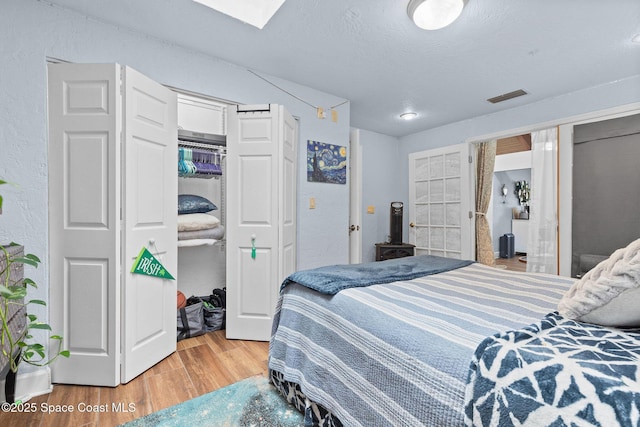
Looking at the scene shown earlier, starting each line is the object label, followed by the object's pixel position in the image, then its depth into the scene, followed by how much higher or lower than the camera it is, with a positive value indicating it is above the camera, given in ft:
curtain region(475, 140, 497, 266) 15.11 +0.84
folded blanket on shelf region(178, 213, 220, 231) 7.99 -0.34
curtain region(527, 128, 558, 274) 11.73 +0.26
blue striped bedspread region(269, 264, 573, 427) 2.94 -1.62
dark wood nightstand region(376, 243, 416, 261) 14.52 -2.01
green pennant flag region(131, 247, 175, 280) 6.39 -1.28
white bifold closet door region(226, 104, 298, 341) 8.32 -0.03
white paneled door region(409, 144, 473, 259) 13.55 +0.46
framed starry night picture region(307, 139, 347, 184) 10.53 +1.82
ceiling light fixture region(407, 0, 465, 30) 6.03 +4.30
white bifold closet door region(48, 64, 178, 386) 6.02 -0.22
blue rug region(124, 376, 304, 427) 4.86 -3.60
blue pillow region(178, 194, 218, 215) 8.23 +0.17
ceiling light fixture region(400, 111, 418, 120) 13.26 +4.48
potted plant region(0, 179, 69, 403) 4.36 -2.09
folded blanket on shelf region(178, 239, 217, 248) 7.84 -0.91
